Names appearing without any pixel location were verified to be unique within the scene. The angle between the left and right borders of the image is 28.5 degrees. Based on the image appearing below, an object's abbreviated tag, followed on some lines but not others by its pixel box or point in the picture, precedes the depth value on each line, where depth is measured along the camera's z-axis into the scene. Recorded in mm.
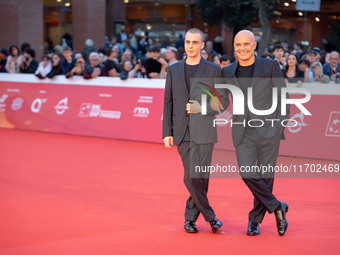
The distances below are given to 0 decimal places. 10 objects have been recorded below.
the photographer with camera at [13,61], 17658
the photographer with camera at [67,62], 15938
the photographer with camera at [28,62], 17359
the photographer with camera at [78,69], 15516
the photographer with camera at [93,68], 15227
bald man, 6480
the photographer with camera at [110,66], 15398
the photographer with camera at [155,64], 14530
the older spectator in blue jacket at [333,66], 13645
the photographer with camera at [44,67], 16125
